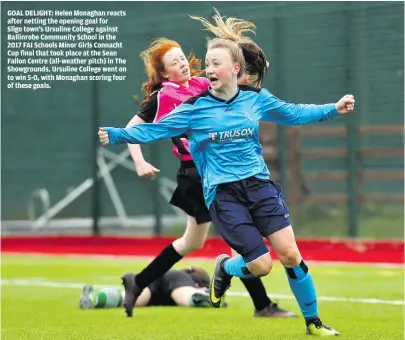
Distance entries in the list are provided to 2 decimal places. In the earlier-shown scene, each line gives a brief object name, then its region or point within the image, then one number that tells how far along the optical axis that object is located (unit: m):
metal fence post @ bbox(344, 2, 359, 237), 29.78
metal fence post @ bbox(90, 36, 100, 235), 34.06
